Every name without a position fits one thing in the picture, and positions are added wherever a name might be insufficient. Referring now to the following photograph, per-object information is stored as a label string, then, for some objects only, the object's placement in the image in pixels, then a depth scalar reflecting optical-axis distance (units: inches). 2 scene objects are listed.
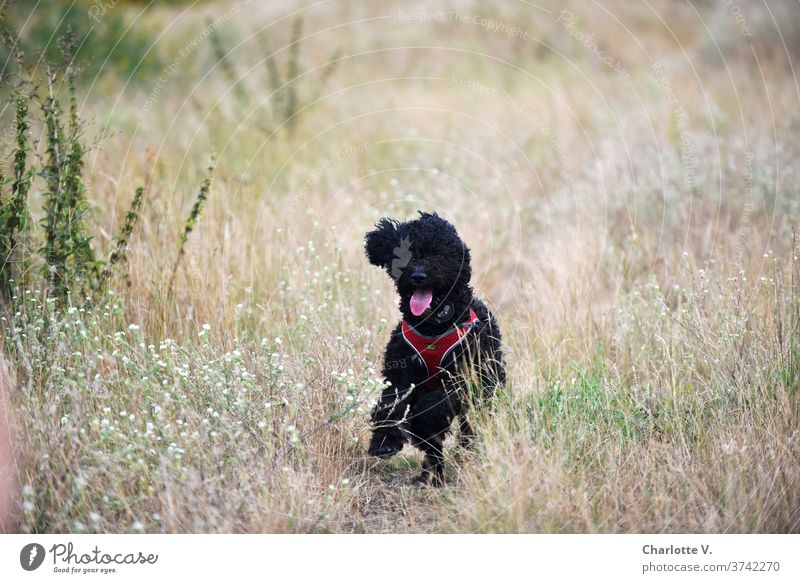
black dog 382.6
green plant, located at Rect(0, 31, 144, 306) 445.4
